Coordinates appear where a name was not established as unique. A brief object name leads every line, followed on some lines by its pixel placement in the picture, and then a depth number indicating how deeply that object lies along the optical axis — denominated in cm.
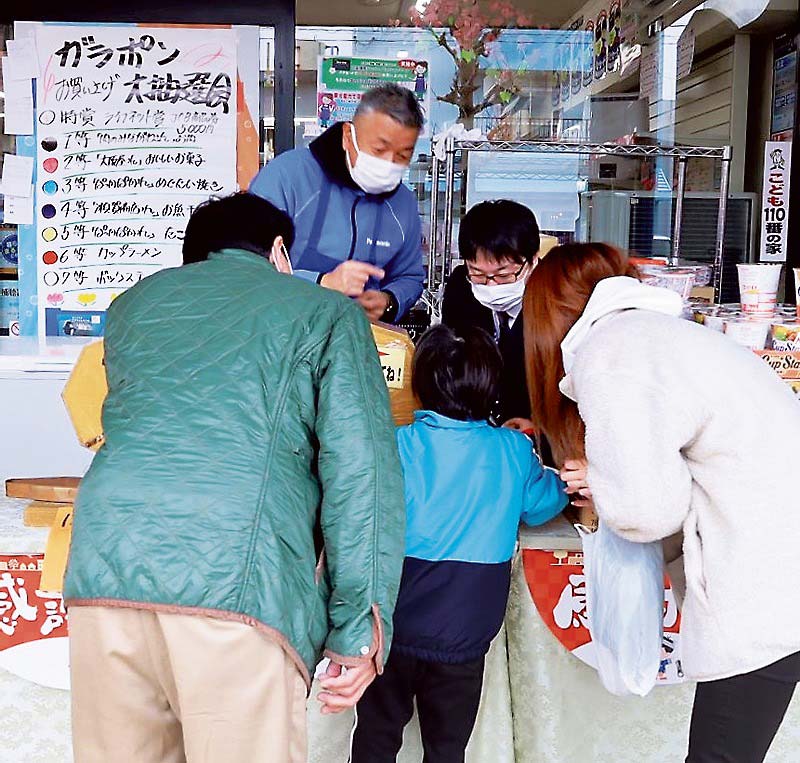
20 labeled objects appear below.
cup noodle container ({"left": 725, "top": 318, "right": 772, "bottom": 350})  240
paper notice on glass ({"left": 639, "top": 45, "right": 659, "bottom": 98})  671
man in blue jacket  297
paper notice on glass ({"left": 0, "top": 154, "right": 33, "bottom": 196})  414
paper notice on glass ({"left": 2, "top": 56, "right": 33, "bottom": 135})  411
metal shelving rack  359
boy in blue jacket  200
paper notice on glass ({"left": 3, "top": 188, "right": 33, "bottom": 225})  417
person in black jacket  263
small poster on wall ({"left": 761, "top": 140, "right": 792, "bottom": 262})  566
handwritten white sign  410
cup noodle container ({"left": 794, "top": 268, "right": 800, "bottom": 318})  249
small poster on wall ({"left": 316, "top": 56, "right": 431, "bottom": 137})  564
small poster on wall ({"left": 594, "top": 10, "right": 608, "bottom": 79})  646
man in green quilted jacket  145
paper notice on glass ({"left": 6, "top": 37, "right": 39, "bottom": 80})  410
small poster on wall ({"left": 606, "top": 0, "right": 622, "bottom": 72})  645
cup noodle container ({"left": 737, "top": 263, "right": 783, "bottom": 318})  246
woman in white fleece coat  162
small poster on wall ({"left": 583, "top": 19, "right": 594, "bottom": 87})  650
